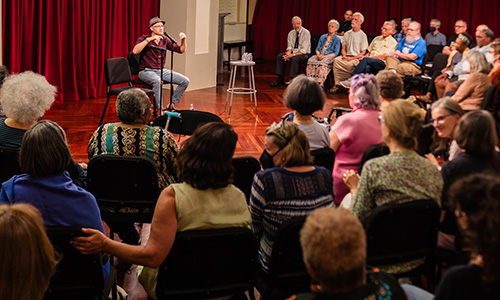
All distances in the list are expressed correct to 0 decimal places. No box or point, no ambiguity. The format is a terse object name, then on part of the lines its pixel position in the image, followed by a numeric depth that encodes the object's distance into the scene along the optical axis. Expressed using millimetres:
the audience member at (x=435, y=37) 10648
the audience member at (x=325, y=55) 10109
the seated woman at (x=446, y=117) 3398
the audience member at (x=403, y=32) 10367
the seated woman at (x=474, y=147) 2736
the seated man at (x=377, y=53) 9523
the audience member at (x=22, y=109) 3300
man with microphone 7266
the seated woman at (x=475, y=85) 6203
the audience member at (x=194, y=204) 2150
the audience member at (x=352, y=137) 3504
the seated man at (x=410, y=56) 9289
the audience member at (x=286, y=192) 2404
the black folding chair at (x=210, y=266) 2119
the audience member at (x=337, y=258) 1508
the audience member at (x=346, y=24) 11253
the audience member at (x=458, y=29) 9570
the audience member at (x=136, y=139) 3281
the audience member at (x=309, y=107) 3535
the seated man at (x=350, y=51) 9961
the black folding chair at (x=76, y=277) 2176
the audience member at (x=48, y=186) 2338
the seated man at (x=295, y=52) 10500
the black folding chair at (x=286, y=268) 2213
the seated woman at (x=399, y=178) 2488
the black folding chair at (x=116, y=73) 6578
